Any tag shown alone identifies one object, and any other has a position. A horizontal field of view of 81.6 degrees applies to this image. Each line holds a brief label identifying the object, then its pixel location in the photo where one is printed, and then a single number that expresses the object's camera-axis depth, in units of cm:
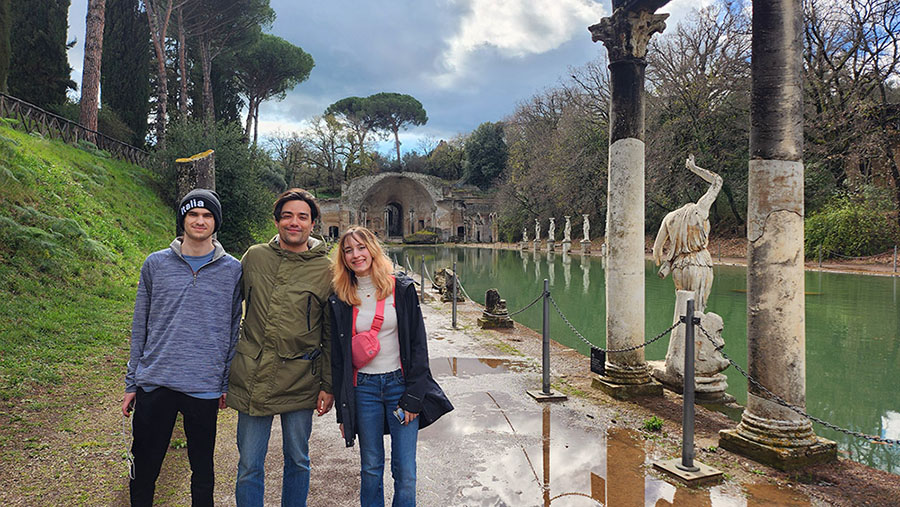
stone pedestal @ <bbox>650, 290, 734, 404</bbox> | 506
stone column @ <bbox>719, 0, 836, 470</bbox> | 353
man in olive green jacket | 228
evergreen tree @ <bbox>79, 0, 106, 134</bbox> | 1512
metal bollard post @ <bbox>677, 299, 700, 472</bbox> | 330
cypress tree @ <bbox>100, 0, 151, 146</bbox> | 2238
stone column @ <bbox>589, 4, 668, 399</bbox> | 514
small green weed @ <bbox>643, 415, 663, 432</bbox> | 413
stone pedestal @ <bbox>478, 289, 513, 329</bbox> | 892
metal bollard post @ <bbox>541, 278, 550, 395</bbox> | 488
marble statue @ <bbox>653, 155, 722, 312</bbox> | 516
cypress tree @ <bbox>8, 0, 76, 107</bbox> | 1991
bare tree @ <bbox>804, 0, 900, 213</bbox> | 1917
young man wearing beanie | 222
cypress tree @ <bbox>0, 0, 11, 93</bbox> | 1417
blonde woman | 233
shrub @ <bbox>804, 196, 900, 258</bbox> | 1842
